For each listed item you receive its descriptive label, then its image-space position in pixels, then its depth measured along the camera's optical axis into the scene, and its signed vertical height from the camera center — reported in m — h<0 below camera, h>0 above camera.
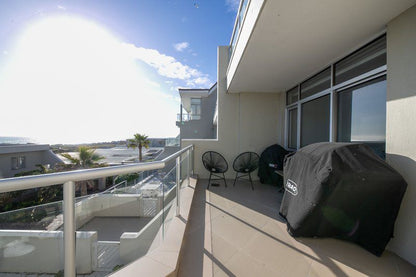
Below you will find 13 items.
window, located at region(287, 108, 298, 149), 3.81 +0.23
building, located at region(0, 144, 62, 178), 10.97 -1.67
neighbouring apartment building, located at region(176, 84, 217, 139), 13.71 +1.96
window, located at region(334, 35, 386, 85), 1.92 +1.06
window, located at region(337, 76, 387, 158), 1.91 +0.33
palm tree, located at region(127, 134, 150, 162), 14.98 -0.46
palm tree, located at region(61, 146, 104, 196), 9.16 -1.25
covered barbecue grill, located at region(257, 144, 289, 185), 3.64 -0.60
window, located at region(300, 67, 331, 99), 2.79 +1.06
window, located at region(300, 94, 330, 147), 2.85 +0.34
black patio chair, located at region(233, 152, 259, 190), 3.68 -0.61
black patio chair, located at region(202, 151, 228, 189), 3.79 -0.57
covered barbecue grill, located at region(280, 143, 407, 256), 1.47 -0.56
